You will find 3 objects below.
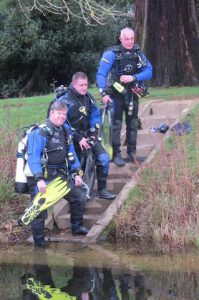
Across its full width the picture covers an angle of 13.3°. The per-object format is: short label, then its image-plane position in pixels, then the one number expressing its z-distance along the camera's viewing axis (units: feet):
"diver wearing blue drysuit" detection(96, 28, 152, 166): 44.35
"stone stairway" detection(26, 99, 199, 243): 38.82
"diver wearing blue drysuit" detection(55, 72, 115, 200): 40.54
